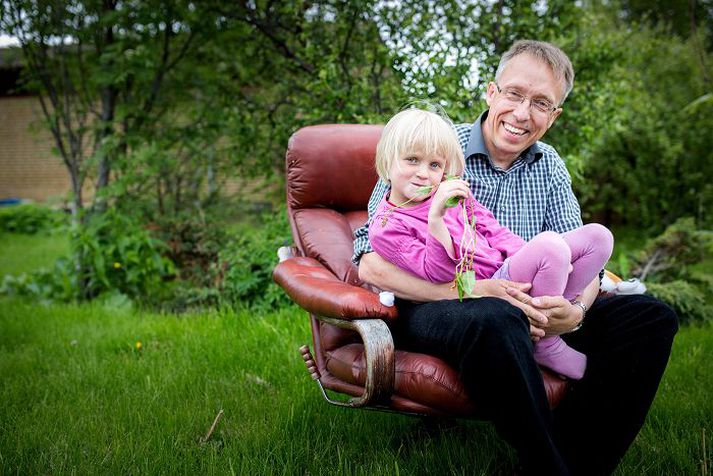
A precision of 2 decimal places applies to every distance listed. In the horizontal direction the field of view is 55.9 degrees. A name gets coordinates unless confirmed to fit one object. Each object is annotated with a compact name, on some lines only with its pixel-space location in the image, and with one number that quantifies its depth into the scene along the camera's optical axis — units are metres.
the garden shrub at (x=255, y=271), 4.61
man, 2.03
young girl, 2.21
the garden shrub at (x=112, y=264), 4.95
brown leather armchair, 2.16
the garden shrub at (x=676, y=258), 4.87
